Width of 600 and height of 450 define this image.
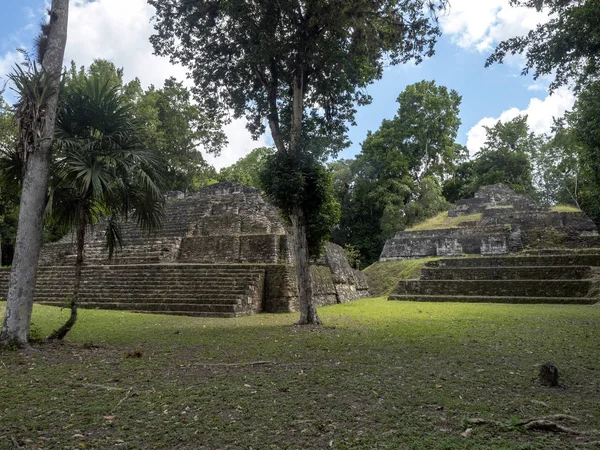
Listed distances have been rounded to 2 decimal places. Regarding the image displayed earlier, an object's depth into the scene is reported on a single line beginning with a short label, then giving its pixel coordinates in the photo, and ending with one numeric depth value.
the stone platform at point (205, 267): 11.62
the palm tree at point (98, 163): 5.89
